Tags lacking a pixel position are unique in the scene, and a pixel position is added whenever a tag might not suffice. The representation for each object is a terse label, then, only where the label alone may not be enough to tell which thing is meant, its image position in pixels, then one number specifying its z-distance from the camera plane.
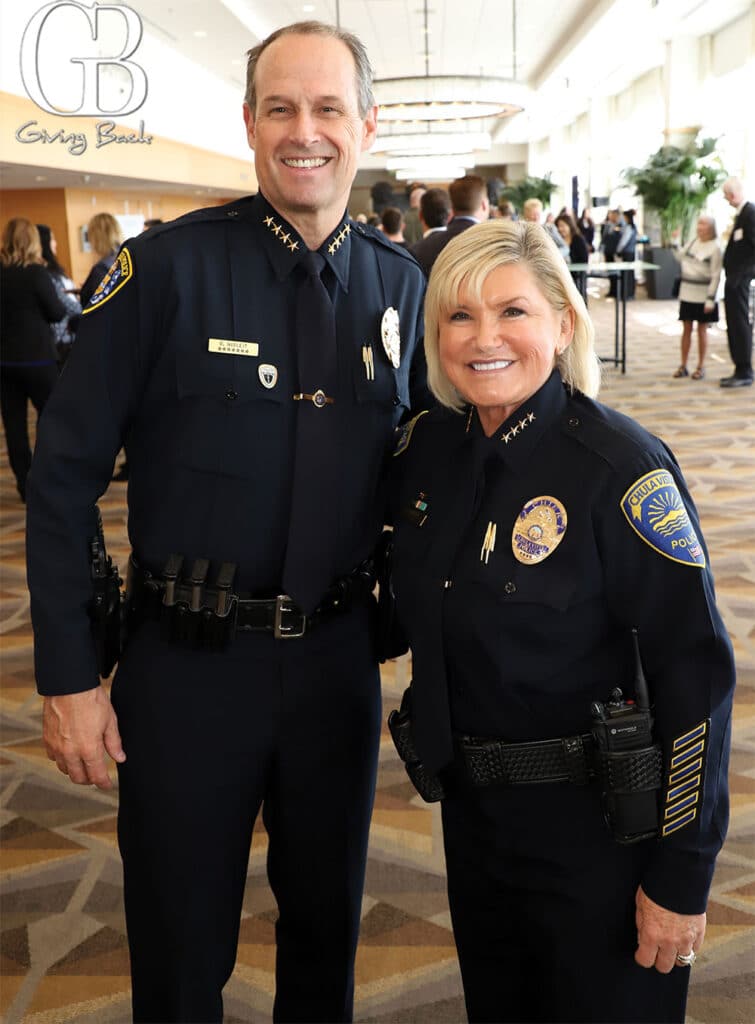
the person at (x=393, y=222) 8.69
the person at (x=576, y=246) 12.54
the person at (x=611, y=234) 18.07
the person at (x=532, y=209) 11.00
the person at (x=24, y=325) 6.16
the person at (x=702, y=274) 9.42
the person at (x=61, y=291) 7.20
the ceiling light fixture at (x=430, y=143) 15.74
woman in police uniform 1.40
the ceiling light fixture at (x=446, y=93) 10.73
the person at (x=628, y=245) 17.23
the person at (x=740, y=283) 9.12
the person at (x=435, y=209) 7.14
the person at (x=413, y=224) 10.03
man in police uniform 1.58
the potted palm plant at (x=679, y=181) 16.52
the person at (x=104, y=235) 6.17
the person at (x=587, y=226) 20.06
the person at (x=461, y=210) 5.86
